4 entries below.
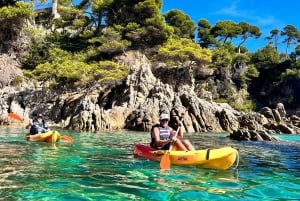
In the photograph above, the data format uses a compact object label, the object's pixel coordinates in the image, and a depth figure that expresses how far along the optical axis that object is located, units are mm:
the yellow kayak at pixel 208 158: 7893
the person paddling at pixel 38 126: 13582
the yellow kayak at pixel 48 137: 12972
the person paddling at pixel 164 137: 8828
